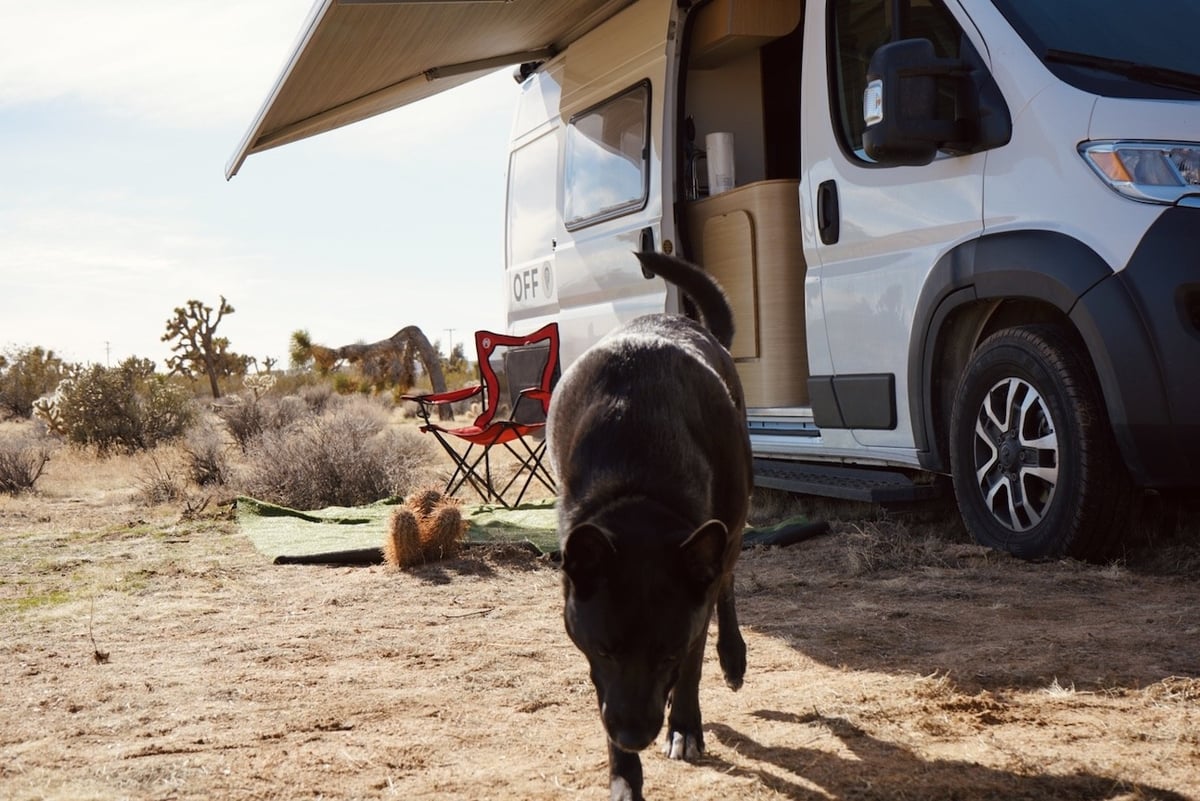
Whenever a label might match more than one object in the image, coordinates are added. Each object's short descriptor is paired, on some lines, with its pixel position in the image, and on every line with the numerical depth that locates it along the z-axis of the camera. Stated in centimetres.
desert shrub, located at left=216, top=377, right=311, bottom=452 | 1575
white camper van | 435
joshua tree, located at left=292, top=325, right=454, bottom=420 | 2988
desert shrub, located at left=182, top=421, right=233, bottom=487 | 1159
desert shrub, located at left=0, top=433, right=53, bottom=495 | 1155
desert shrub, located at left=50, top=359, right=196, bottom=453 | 1623
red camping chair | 851
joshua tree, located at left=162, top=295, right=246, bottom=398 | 3328
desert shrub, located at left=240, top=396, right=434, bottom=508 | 1012
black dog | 241
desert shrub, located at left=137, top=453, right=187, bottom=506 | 1037
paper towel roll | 716
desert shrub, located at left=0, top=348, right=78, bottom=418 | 2900
